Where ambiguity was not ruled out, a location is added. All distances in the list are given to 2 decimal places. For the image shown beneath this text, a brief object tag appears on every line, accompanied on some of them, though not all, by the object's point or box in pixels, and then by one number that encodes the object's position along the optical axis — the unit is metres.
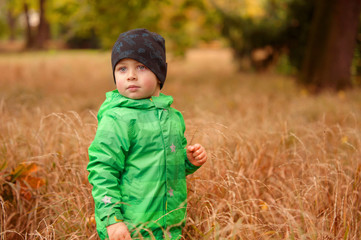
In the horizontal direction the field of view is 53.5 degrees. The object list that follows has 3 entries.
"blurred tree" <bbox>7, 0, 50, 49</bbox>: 20.17
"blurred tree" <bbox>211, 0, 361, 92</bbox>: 6.86
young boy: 1.58
